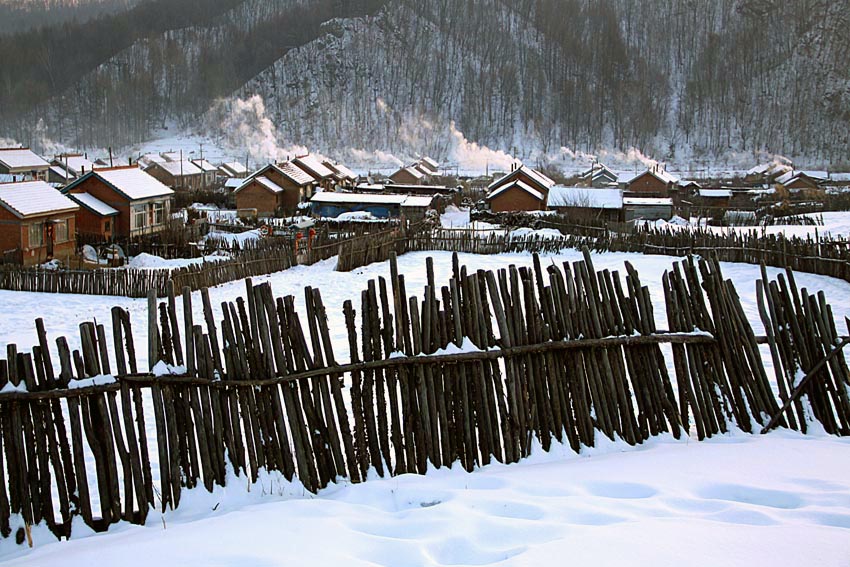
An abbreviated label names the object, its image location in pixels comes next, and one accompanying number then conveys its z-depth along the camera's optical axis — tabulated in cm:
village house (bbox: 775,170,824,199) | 5994
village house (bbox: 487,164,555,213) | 4712
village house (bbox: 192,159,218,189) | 7596
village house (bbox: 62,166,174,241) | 3244
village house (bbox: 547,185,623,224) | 4144
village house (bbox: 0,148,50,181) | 5271
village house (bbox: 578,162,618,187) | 7219
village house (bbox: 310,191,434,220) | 4450
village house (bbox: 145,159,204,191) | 7012
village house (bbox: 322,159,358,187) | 6092
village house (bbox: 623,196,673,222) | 4509
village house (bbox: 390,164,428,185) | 6966
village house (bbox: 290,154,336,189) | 5547
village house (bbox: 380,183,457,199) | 5566
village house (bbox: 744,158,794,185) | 7625
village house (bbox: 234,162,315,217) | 4844
